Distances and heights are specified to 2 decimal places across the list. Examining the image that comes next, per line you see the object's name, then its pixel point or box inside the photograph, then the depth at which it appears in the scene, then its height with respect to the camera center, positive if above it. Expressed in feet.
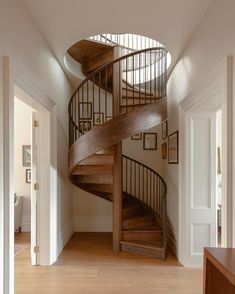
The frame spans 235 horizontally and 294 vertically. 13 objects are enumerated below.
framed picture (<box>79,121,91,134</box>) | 17.39 +1.15
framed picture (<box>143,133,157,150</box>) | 18.54 +0.15
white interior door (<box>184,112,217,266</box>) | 11.94 -1.94
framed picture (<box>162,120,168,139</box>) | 15.97 +0.84
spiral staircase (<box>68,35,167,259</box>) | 12.59 -0.09
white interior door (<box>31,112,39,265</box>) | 12.00 -2.26
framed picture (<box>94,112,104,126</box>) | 18.24 +1.76
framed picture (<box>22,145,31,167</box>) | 18.79 -0.84
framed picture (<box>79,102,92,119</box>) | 17.99 +2.11
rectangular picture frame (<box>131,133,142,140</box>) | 18.61 +0.42
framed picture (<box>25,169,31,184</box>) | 18.76 -2.38
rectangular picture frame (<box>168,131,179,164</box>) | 13.04 -0.26
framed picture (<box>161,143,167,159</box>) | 16.16 -0.44
